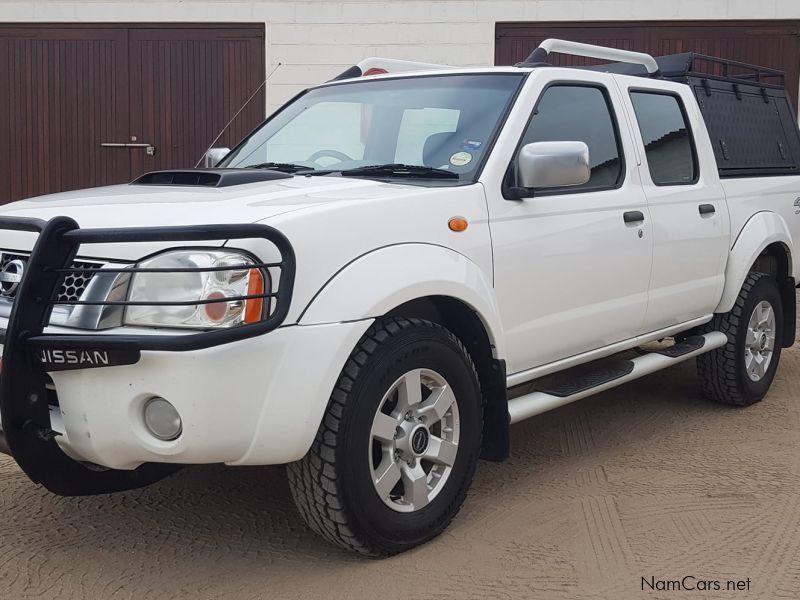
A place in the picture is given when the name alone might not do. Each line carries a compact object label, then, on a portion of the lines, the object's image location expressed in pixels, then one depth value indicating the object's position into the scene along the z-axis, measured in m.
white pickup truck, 2.73
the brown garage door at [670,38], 11.17
